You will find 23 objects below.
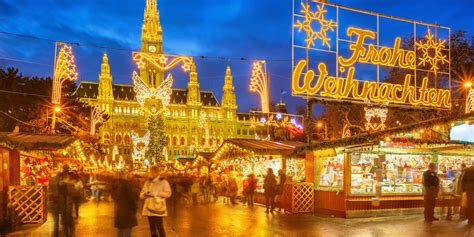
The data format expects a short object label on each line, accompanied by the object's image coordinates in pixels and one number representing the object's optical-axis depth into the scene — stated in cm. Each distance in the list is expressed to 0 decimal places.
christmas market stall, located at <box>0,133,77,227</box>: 1284
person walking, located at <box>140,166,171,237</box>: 846
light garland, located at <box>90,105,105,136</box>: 3177
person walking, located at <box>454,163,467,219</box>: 1308
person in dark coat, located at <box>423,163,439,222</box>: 1323
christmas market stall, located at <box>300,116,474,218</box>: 1458
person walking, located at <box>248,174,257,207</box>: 1971
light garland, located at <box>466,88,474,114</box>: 1867
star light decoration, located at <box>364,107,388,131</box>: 1970
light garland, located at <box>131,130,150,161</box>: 6862
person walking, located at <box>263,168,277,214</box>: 1642
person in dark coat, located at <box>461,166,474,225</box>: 1258
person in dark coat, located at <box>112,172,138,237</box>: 770
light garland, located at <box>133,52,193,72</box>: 1600
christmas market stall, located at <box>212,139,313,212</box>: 1814
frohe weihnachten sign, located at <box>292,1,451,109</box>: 1606
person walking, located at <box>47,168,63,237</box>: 999
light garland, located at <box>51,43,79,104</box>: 1702
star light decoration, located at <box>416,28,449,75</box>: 1848
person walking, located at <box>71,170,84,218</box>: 1376
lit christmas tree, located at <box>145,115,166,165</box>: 8081
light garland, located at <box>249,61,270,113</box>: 1750
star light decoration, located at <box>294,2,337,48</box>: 1606
